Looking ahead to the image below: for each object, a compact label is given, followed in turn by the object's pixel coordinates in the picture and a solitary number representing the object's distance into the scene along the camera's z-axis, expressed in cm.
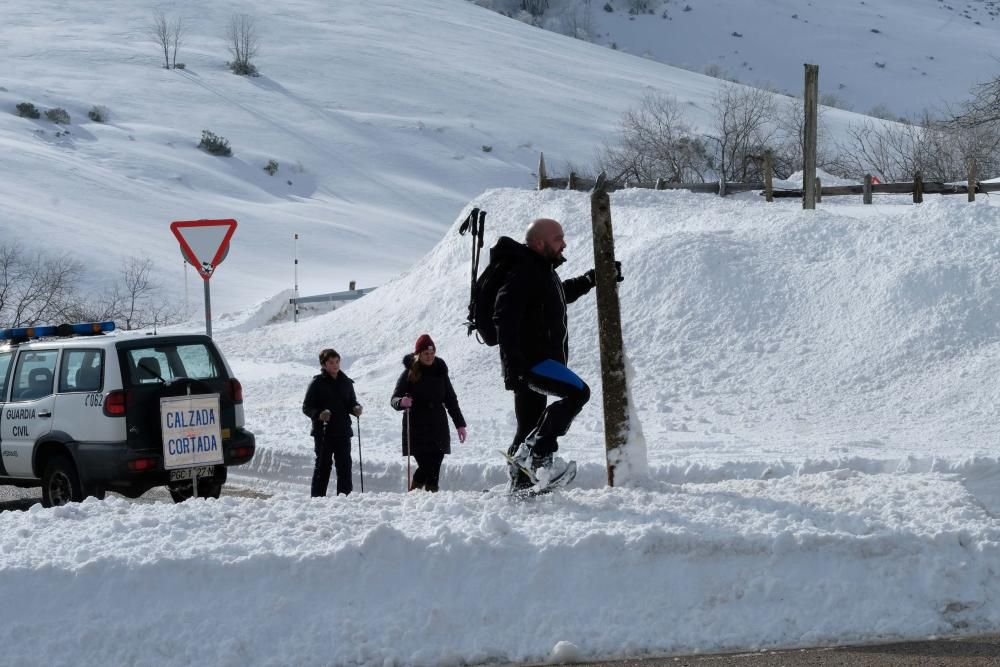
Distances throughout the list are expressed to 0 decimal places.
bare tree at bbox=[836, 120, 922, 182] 4325
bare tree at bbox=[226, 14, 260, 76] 7819
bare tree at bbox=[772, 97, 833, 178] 4594
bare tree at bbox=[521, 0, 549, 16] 13562
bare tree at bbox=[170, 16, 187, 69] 7996
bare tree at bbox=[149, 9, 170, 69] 7794
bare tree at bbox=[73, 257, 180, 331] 3489
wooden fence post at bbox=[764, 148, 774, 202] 2470
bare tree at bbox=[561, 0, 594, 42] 12631
